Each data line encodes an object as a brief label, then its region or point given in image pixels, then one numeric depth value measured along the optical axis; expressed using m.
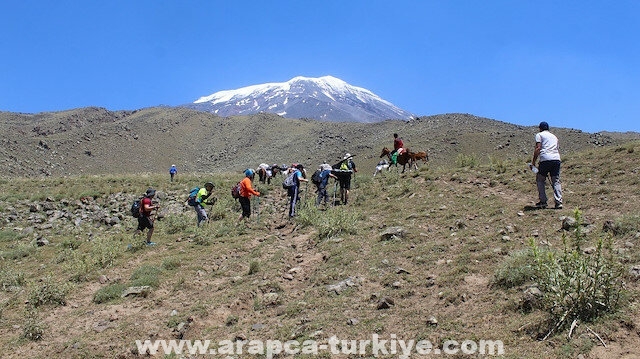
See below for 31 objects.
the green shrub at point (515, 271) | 5.85
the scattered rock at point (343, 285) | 7.07
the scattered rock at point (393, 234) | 9.16
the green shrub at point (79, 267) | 9.75
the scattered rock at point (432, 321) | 5.47
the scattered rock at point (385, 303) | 6.15
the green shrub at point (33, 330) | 6.98
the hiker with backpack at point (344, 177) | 14.78
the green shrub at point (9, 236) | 14.23
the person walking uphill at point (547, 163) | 9.45
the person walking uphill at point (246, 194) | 13.39
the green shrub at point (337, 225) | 10.41
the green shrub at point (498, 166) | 14.73
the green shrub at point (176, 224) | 14.08
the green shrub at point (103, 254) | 10.58
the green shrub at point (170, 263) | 9.91
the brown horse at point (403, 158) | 19.14
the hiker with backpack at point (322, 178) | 14.91
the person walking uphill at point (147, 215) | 12.19
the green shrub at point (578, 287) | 4.69
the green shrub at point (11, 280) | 9.64
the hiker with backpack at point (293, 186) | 14.05
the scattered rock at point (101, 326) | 7.04
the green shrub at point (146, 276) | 8.83
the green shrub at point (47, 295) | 8.40
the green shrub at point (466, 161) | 17.02
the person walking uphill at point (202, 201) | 13.71
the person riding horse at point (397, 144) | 19.24
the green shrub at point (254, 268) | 8.89
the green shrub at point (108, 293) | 8.35
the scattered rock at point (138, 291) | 8.35
